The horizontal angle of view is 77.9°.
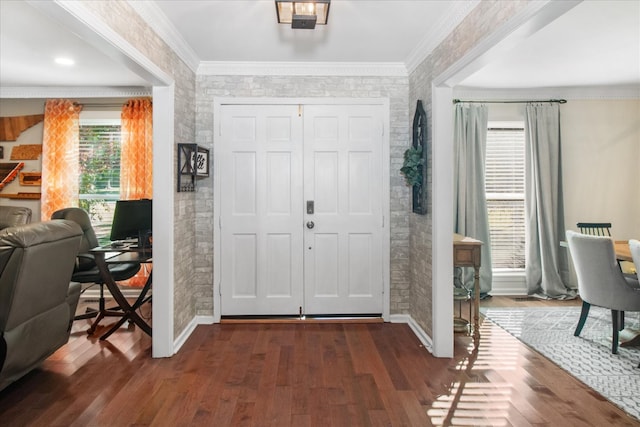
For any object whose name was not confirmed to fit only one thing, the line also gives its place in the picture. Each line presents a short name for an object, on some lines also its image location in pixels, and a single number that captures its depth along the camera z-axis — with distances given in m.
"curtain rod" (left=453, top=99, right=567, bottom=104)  4.93
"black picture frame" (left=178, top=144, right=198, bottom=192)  3.33
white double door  3.95
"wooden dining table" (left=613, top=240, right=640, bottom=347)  3.28
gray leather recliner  2.23
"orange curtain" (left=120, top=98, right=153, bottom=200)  4.80
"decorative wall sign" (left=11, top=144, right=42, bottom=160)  4.93
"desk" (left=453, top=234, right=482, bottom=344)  3.28
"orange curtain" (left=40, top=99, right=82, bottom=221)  4.82
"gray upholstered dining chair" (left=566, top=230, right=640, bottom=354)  3.15
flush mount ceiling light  2.40
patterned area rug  2.64
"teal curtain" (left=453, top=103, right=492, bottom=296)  4.89
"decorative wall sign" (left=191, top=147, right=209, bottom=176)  3.50
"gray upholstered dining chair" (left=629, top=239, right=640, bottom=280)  2.88
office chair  3.79
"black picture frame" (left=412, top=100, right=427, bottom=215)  3.44
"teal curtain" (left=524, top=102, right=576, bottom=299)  4.90
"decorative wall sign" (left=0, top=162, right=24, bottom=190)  4.90
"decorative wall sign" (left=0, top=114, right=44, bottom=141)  4.90
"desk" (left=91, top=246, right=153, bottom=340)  3.42
